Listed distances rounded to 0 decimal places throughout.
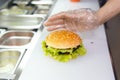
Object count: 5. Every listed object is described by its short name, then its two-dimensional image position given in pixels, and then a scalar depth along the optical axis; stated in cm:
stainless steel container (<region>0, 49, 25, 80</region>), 109
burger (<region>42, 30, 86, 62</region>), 106
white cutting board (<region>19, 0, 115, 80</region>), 97
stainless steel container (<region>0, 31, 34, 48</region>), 140
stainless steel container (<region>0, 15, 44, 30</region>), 155
